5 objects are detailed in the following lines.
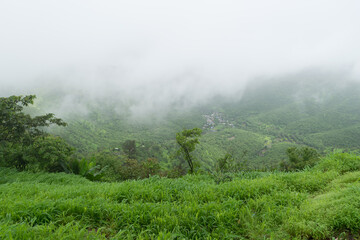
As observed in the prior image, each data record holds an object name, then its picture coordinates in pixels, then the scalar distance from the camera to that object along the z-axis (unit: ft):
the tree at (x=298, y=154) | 74.13
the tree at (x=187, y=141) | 59.93
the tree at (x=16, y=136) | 33.53
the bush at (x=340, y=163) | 17.31
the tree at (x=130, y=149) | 140.05
